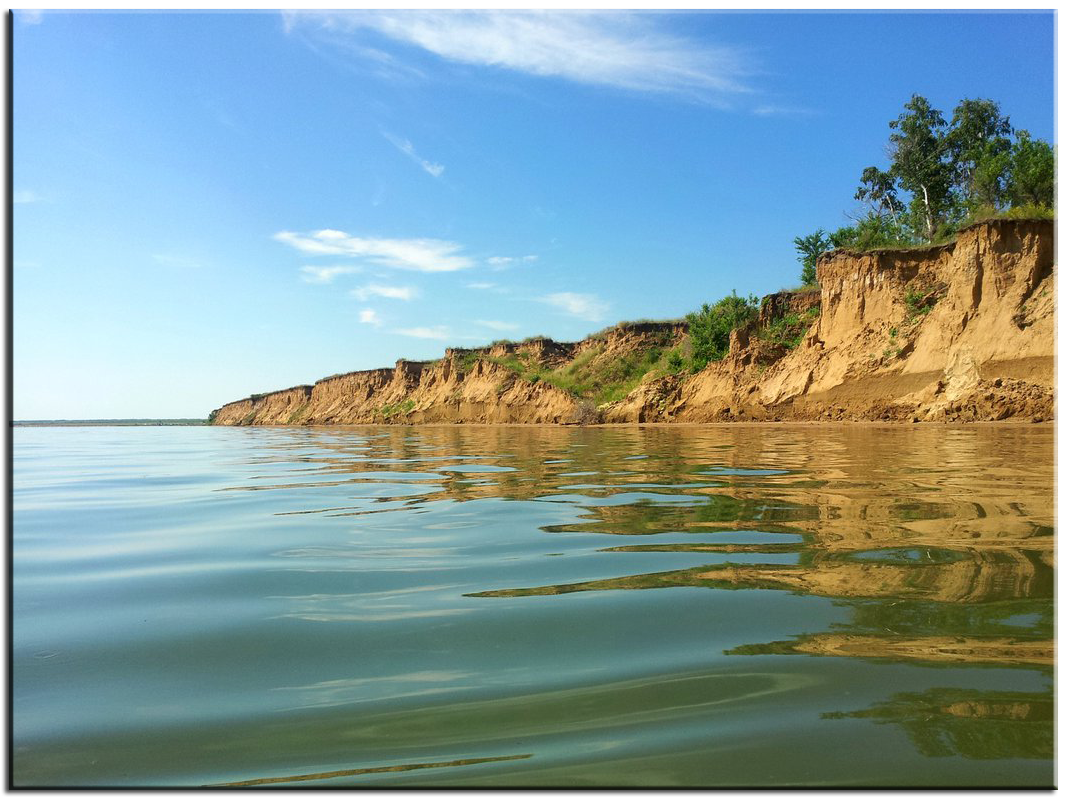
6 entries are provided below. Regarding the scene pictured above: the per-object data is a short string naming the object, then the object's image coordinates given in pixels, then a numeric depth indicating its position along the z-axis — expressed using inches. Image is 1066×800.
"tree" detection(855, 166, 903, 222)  1937.7
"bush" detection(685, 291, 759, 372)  1402.6
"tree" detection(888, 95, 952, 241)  1737.2
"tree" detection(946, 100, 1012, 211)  1697.8
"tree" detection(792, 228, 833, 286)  1736.0
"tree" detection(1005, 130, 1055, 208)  1243.2
